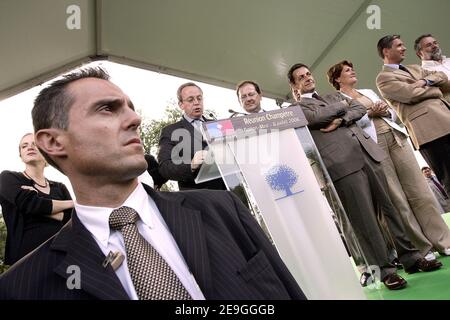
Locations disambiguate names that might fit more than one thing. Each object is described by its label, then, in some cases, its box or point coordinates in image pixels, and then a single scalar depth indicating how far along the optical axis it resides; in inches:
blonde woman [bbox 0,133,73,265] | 97.7
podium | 78.7
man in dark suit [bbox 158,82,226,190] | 104.0
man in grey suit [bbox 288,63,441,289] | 114.2
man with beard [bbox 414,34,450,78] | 159.5
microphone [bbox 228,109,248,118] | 97.8
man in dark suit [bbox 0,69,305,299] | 41.2
